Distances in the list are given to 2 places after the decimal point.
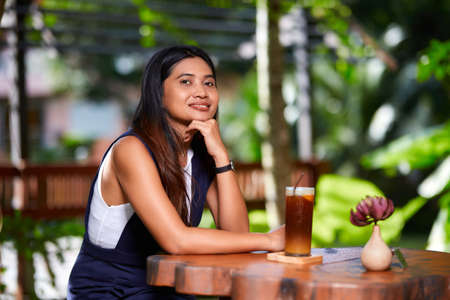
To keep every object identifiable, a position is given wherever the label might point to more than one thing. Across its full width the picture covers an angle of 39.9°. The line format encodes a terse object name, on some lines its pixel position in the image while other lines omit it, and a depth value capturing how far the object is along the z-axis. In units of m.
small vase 1.83
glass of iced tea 1.95
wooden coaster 1.92
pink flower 1.91
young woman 2.06
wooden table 1.63
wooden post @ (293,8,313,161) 8.49
